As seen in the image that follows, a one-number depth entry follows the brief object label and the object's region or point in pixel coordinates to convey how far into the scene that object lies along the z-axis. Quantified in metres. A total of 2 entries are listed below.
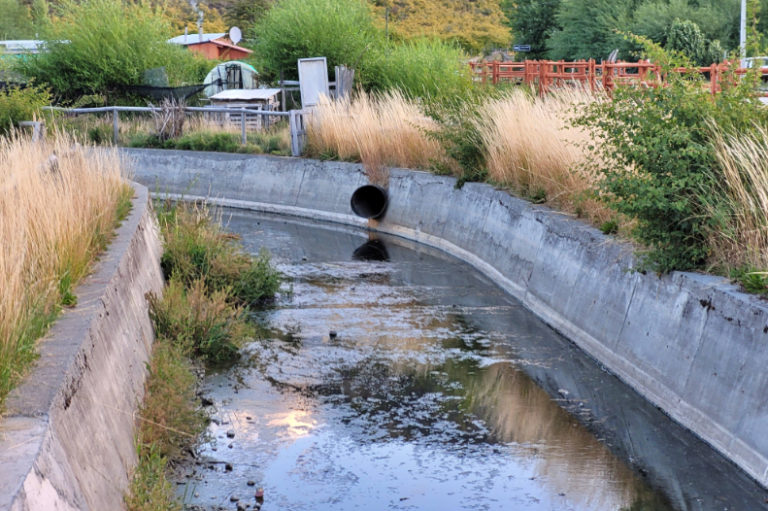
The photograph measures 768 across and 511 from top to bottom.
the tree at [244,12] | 81.31
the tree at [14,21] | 81.49
